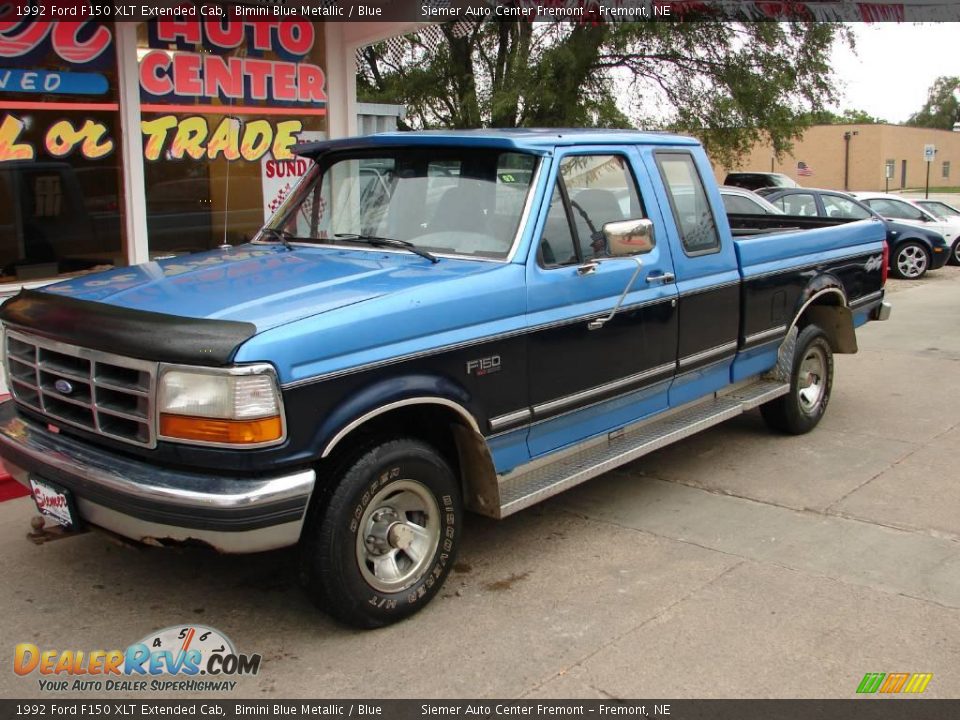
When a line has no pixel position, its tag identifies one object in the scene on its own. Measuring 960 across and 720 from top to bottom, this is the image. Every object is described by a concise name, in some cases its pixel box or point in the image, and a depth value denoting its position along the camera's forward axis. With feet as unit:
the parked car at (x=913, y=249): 55.98
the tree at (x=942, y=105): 332.60
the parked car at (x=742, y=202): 42.32
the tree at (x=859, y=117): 323.98
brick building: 191.52
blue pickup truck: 11.50
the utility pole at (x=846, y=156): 192.34
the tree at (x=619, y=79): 57.82
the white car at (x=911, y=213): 58.08
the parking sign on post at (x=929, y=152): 95.81
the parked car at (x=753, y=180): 82.74
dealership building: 25.68
